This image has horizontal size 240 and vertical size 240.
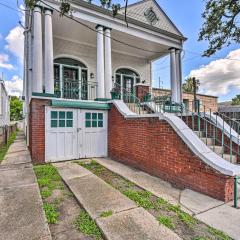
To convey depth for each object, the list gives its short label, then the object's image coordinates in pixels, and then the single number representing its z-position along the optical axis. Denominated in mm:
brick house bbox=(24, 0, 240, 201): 4031
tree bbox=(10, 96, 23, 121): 42188
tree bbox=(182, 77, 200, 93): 34812
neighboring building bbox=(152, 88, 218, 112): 13688
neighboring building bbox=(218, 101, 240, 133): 8484
